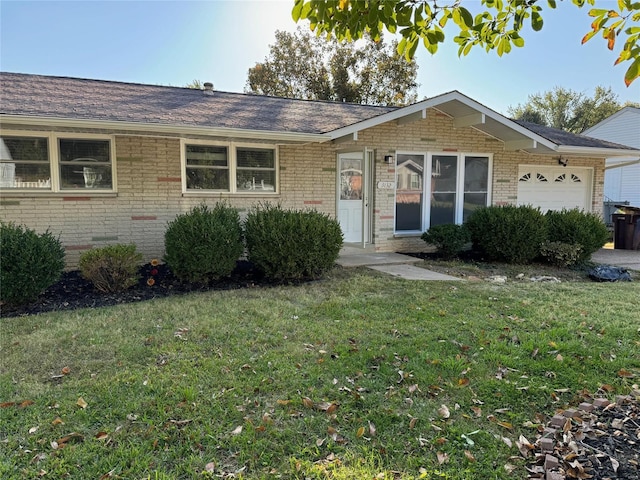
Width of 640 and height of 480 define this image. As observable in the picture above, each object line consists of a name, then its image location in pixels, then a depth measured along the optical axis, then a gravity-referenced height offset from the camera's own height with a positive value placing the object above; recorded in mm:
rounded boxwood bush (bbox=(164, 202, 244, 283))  6621 -619
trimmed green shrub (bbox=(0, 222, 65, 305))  5508 -782
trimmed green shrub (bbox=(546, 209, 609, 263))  9242 -459
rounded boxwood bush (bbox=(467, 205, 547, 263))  9000 -506
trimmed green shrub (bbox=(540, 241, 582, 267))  8977 -905
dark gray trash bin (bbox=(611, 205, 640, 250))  12195 -527
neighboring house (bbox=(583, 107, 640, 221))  21328 +3184
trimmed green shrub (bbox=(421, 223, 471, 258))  9367 -642
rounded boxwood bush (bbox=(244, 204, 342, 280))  6910 -572
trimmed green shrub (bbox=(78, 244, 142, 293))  6430 -933
